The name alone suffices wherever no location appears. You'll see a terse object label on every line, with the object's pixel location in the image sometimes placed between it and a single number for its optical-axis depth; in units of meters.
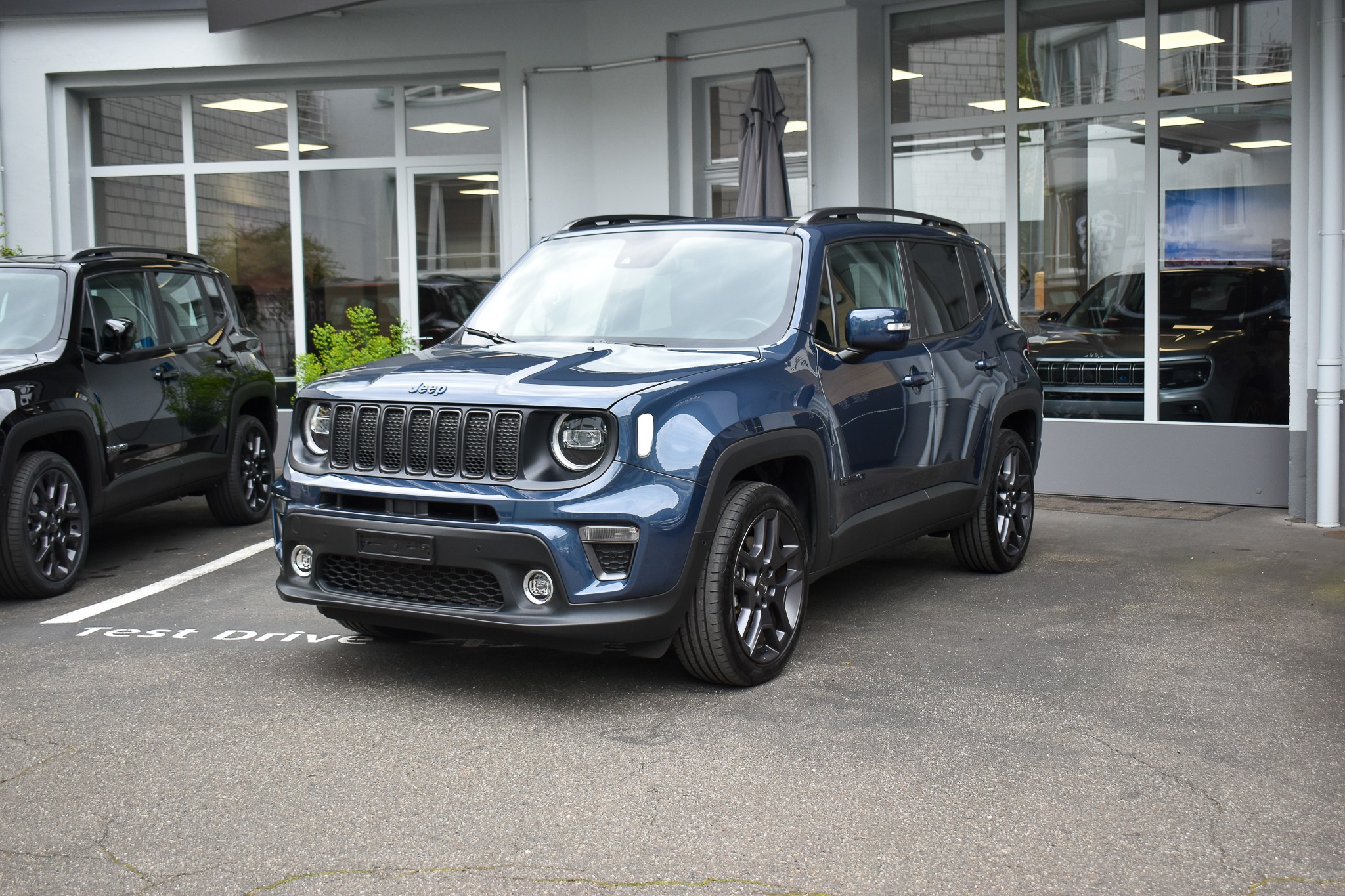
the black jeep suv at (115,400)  6.78
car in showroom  9.47
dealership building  9.48
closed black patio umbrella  10.70
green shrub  10.48
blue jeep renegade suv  4.55
